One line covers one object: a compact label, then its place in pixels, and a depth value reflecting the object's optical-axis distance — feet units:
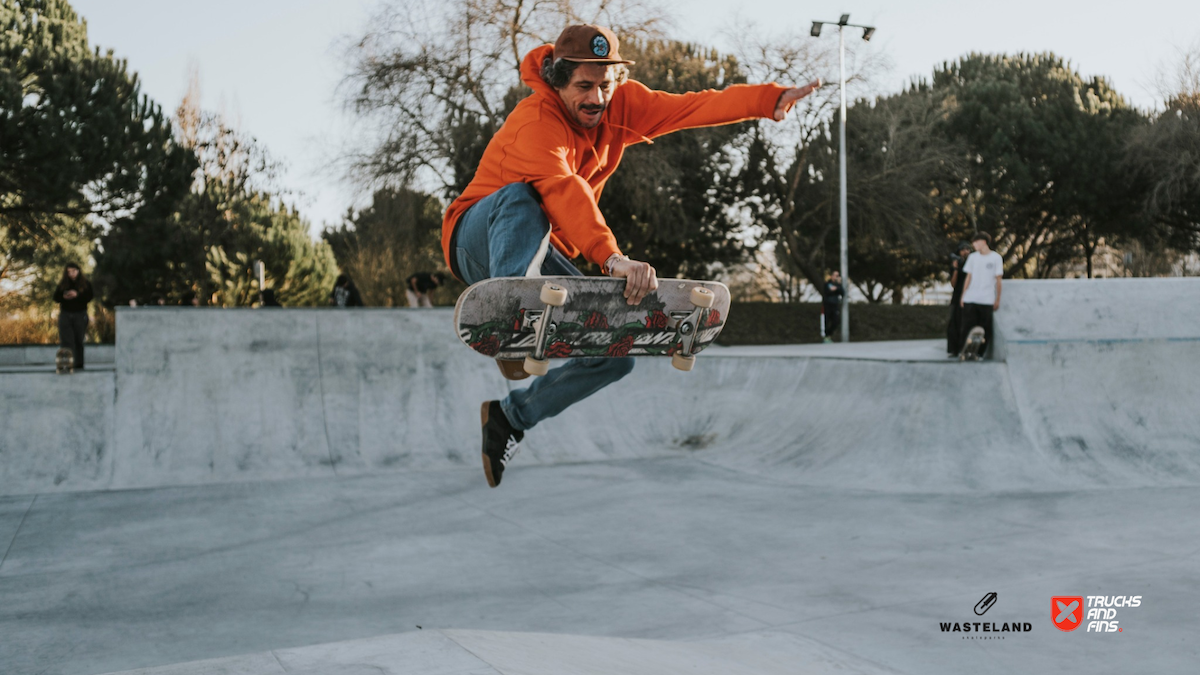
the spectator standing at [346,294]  47.75
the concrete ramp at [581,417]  26.48
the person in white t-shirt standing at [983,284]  30.37
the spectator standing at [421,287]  41.86
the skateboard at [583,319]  10.14
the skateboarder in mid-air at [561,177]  10.15
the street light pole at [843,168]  67.70
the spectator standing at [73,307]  36.96
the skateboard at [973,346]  30.14
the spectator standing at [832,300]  66.49
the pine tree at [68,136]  75.61
